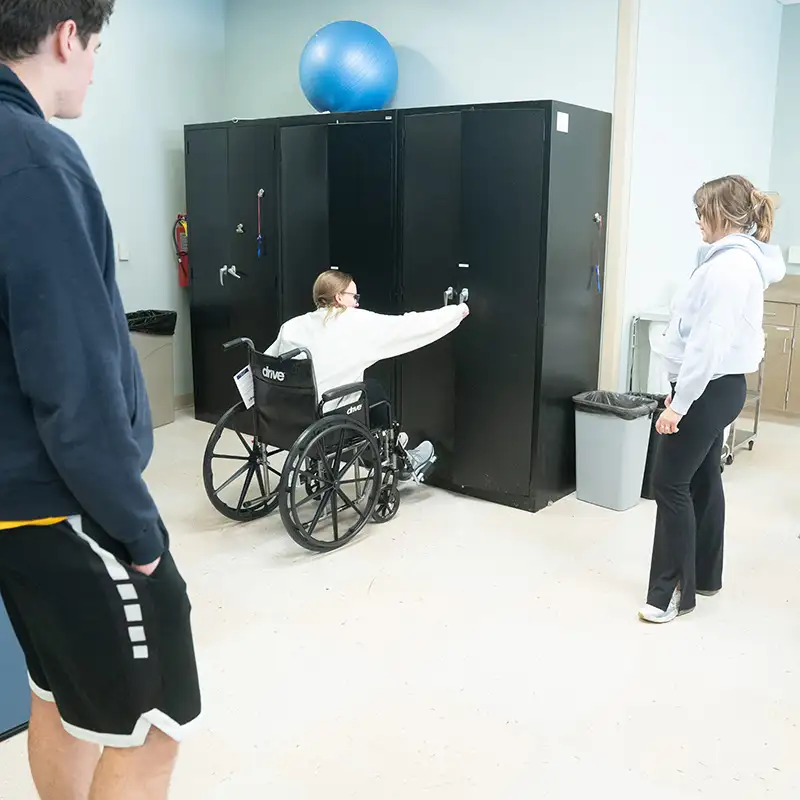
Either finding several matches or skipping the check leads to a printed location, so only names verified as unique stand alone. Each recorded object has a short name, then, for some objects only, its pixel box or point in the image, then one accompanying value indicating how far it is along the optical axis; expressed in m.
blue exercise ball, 4.39
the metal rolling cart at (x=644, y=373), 4.27
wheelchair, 3.29
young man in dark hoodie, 1.13
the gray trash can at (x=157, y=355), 5.14
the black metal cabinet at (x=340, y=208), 4.18
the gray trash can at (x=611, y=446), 3.82
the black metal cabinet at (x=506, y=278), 3.67
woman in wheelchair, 3.46
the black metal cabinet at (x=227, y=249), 4.82
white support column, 3.92
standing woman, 2.57
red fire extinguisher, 5.49
